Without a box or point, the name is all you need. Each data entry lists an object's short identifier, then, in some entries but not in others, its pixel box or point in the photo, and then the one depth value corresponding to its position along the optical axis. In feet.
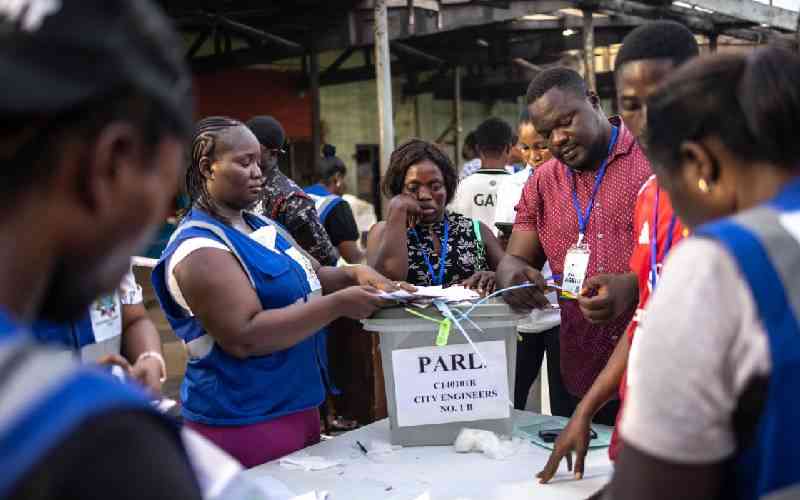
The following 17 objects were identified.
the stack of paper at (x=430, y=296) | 7.20
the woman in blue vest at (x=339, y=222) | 16.12
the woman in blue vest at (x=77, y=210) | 2.04
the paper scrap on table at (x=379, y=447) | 7.36
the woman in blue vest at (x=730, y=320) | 2.83
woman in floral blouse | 10.44
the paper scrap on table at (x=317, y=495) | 6.09
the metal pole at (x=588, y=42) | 33.58
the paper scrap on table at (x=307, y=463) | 7.04
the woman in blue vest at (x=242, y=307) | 7.18
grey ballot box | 7.24
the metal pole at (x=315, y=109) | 35.64
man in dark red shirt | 8.14
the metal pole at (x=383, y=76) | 26.30
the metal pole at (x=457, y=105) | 45.37
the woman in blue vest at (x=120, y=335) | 6.22
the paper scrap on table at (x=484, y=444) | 7.06
